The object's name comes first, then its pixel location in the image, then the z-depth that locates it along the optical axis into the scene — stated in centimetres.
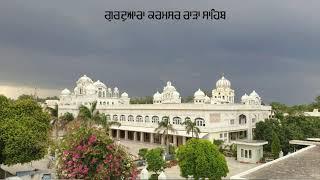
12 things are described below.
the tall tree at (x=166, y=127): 4194
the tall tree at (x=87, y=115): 3762
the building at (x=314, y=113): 6334
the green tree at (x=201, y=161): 2503
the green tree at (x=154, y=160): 2911
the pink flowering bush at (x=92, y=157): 1617
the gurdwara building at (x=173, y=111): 4553
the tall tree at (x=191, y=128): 4056
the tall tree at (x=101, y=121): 3716
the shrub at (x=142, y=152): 3699
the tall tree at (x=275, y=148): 3812
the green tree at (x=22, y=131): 2708
